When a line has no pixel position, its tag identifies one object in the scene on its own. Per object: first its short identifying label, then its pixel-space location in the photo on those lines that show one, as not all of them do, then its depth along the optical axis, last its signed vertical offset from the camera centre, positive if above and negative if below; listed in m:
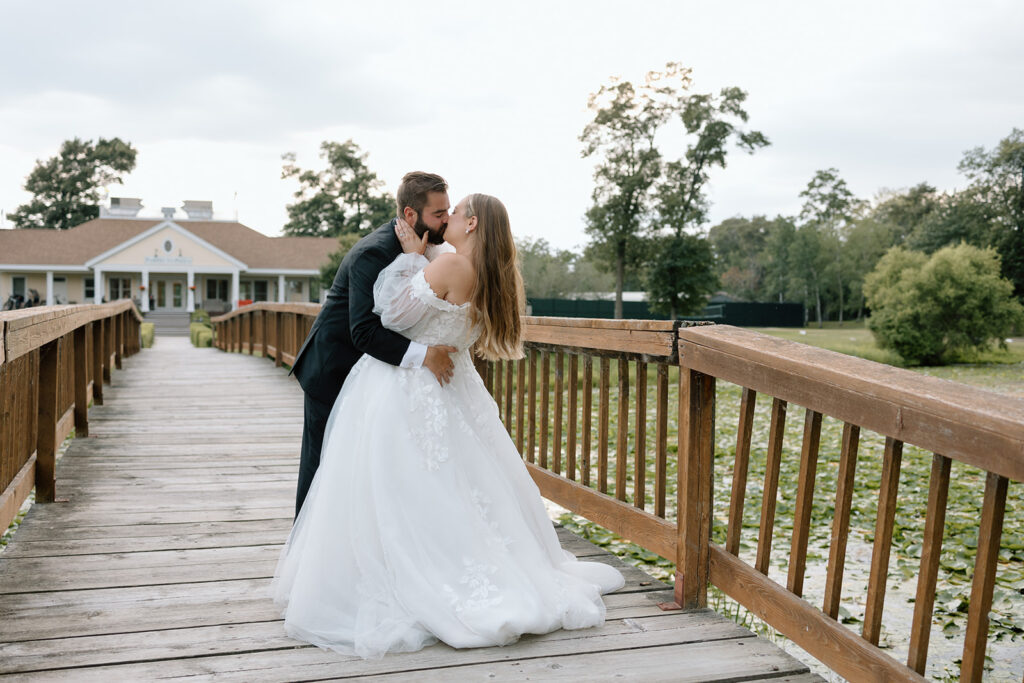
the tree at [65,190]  63.47 +3.81
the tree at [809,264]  57.66 +1.00
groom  2.93 -0.28
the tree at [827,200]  75.19 +7.21
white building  42.22 -1.00
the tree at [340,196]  56.78 +4.02
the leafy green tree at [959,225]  42.81 +3.20
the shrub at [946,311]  22.55 -0.70
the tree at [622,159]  35.97 +4.74
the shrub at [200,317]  38.54 -3.22
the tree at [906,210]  62.06 +5.54
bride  2.62 -0.82
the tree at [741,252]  75.31 +2.16
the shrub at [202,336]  23.36 -2.64
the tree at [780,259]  62.53 +1.31
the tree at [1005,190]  39.59 +5.03
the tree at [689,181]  35.88 +3.96
